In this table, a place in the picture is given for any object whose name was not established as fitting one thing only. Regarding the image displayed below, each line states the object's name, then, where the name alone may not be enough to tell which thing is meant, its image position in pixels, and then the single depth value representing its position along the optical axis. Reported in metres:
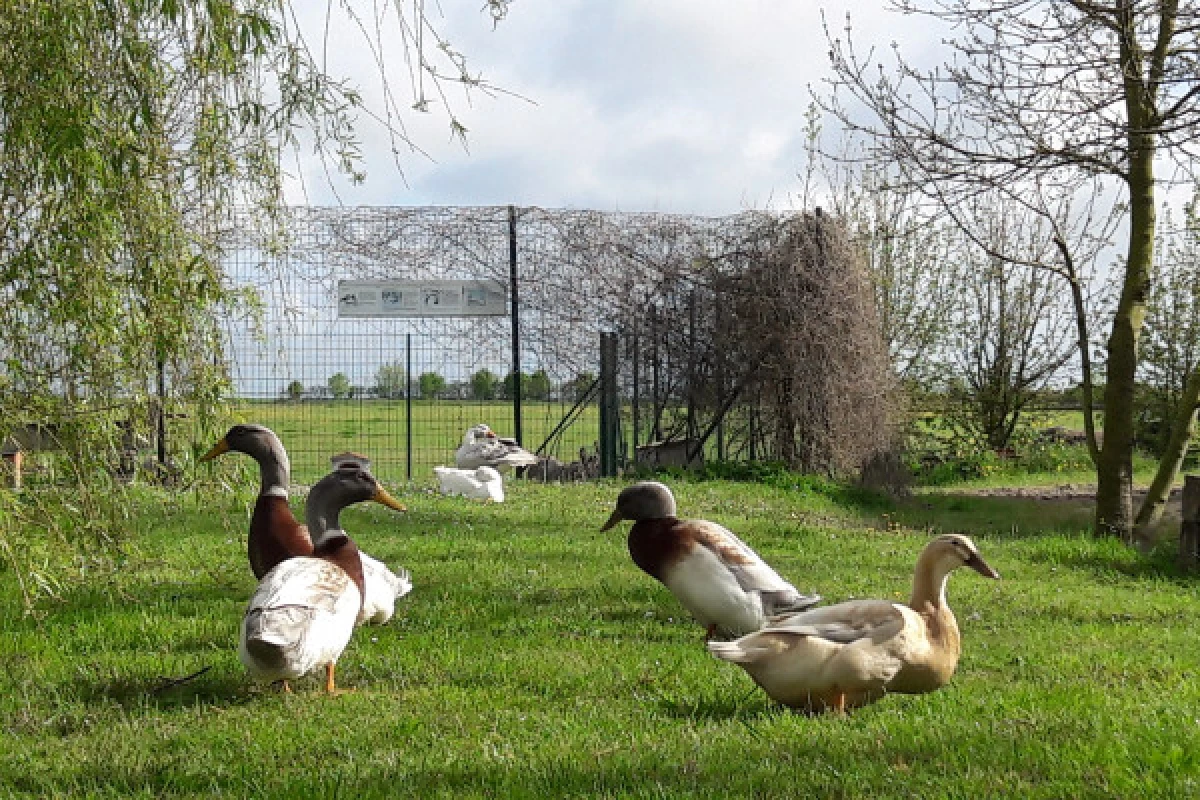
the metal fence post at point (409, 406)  16.77
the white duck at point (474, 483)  13.41
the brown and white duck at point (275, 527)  6.41
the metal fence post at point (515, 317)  17.23
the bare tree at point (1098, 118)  9.02
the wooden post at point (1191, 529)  10.73
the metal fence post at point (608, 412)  16.69
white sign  17.28
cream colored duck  4.85
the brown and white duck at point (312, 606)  4.86
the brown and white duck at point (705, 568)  6.07
